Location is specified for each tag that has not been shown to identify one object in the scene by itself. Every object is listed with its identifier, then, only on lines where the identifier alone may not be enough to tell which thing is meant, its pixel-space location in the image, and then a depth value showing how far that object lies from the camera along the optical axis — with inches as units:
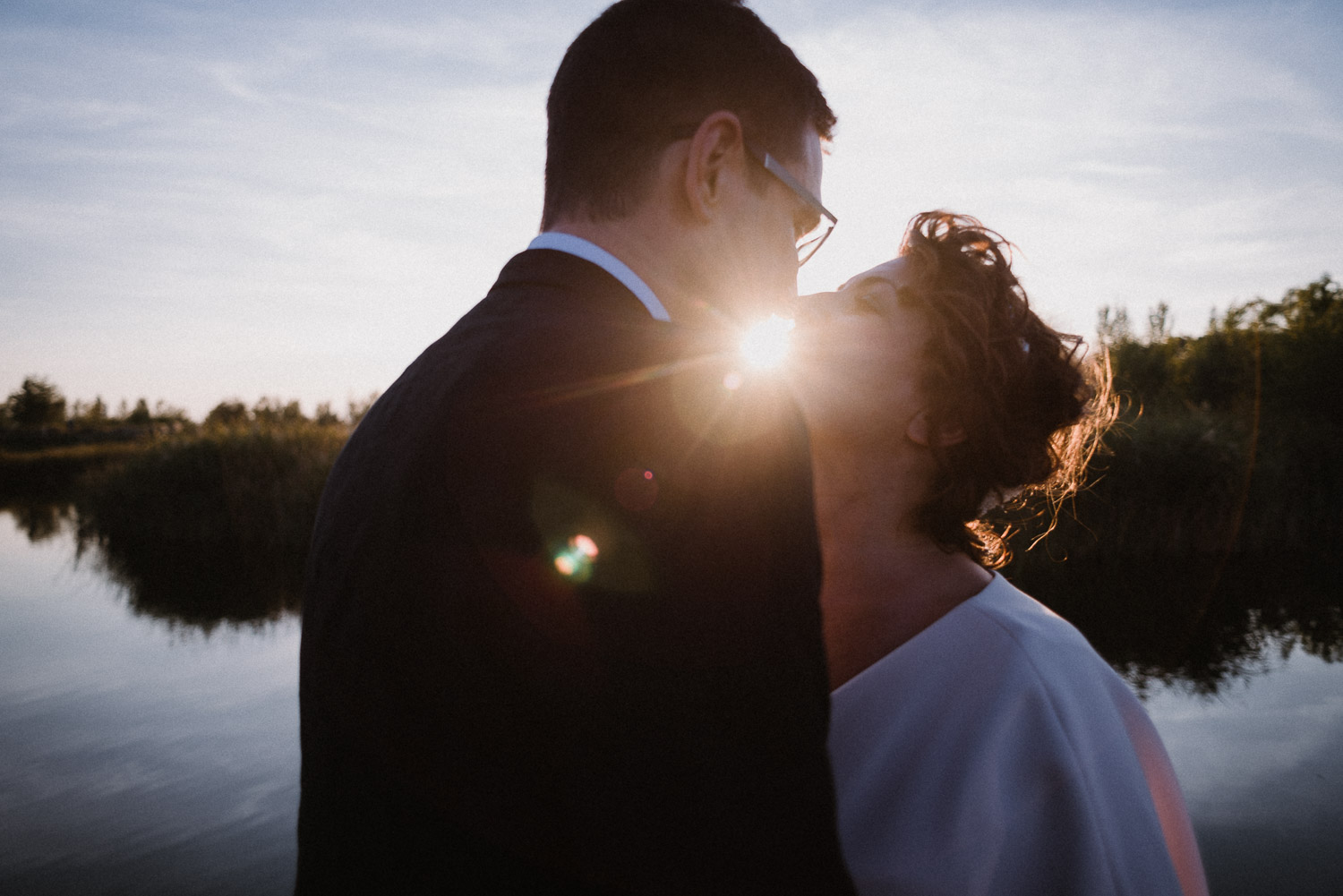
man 31.4
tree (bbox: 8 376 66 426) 2133.4
